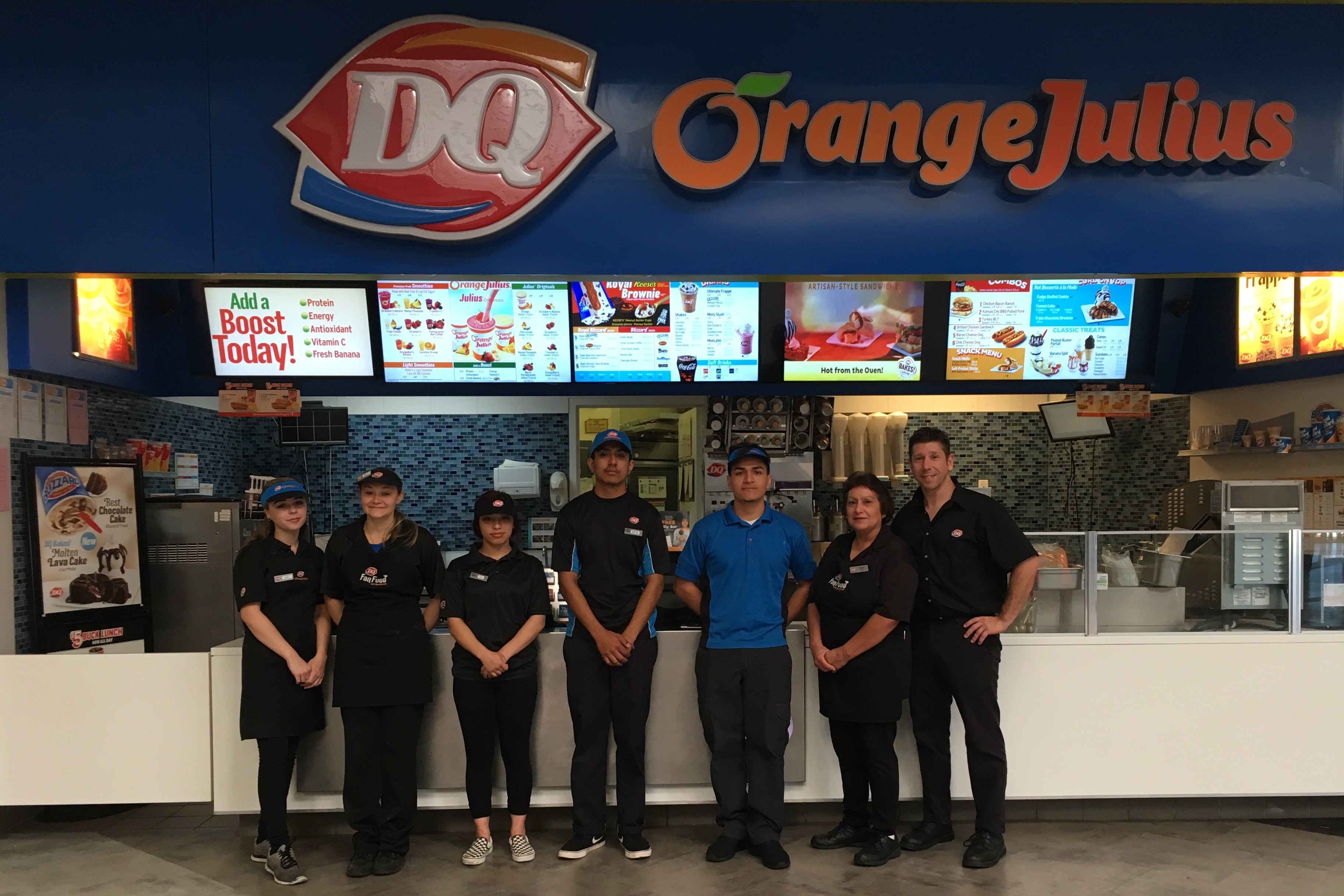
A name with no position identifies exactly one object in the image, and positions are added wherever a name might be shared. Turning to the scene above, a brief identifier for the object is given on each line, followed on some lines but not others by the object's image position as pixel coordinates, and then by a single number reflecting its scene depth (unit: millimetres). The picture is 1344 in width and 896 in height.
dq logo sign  3836
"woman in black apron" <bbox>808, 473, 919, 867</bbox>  3572
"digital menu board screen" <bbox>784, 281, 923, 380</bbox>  5840
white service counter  4000
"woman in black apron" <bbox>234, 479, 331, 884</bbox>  3541
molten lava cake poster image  4520
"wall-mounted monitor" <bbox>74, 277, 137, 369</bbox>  4863
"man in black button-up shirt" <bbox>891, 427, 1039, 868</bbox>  3605
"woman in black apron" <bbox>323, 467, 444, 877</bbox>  3557
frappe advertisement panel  5469
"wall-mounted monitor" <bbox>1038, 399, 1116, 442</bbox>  6430
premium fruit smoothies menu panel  5762
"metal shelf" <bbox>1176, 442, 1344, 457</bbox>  5051
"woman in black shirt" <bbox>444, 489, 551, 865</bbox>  3625
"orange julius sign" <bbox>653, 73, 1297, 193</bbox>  3908
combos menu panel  5836
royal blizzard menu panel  5781
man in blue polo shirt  3641
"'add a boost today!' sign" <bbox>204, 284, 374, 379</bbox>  5770
